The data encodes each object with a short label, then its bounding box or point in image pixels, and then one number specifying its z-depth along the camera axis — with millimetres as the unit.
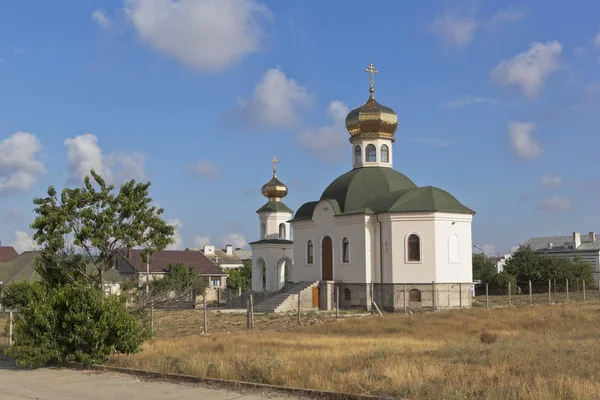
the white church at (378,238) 34438
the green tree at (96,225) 18969
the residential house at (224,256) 107588
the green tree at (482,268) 62250
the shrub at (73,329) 14398
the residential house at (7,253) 69500
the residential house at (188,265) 62456
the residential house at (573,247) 76062
